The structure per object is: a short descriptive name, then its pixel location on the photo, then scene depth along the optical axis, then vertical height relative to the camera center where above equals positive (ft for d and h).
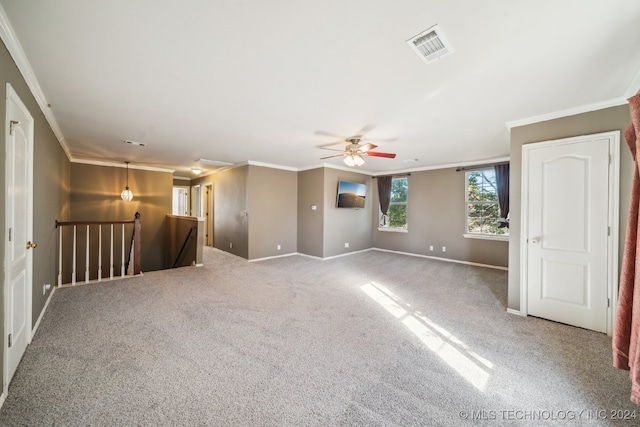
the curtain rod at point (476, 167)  17.37 +3.47
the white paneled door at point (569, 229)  8.38 -0.56
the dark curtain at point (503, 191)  16.98 +1.57
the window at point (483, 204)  18.12 +0.72
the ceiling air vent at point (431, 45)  5.13 +3.74
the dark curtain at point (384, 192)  23.41 +2.01
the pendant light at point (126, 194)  20.17 +1.46
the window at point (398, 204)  22.81 +0.85
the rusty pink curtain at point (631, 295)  4.20 -1.53
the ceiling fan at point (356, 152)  12.31 +3.05
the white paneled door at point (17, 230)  5.68 -0.50
